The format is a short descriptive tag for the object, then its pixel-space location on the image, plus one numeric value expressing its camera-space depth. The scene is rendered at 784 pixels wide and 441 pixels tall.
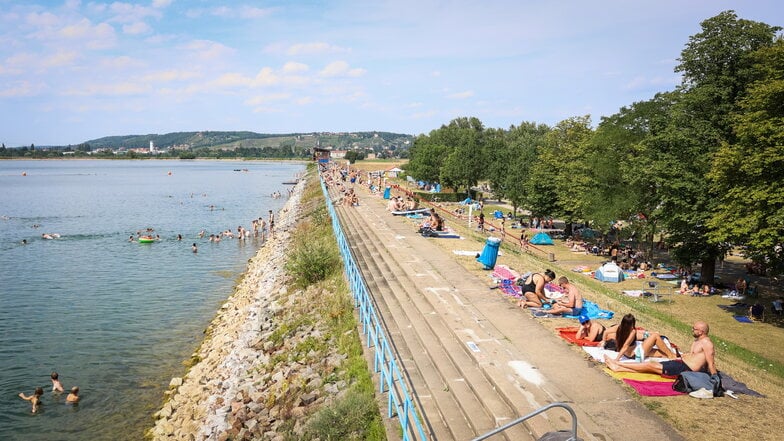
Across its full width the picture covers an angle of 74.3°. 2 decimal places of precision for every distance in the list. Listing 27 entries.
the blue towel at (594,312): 13.18
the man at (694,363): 9.14
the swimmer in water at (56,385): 16.72
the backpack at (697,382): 8.78
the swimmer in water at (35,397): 15.96
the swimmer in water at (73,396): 16.12
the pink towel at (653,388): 8.71
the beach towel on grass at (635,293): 23.55
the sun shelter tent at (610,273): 26.12
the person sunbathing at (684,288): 24.08
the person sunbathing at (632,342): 10.02
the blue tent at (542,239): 36.69
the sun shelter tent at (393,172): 106.04
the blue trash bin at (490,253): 18.01
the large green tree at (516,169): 47.78
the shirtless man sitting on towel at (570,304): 12.89
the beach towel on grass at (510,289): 14.80
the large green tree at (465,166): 62.44
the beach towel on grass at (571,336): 10.90
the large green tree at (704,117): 22.31
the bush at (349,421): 8.91
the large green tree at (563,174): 37.06
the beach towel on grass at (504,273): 16.77
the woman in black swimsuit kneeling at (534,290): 13.58
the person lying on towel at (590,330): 10.94
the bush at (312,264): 21.41
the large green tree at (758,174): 17.59
